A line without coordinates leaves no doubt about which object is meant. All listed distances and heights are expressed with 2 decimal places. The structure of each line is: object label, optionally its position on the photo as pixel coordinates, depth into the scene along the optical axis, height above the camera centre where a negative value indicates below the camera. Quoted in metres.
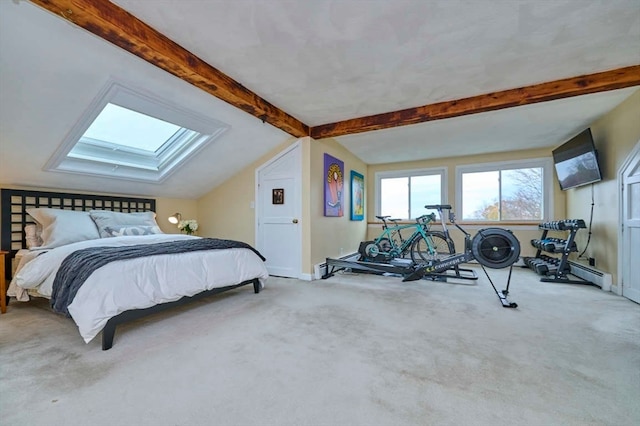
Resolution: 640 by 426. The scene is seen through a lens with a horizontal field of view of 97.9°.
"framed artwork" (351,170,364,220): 5.94 +0.38
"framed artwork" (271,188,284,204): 4.75 +0.29
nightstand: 2.73 -0.76
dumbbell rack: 4.07 -0.58
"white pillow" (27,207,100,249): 3.22 -0.18
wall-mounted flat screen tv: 3.88 +0.78
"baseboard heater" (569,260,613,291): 3.68 -0.89
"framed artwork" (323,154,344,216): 4.89 +0.50
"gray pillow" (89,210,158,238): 3.69 -0.10
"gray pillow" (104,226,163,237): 3.67 -0.25
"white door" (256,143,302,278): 4.59 +0.01
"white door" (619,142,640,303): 3.19 -0.15
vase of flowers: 4.90 -0.24
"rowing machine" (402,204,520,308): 3.14 -0.43
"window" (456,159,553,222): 5.45 +0.45
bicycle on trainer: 4.45 -0.59
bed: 2.12 -0.46
